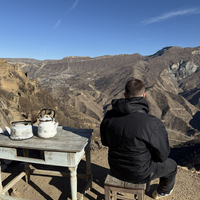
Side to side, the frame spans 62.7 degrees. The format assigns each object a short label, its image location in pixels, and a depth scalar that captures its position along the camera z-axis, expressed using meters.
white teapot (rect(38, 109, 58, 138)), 2.31
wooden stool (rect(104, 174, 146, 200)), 2.07
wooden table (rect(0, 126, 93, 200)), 2.09
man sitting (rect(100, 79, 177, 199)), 1.82
